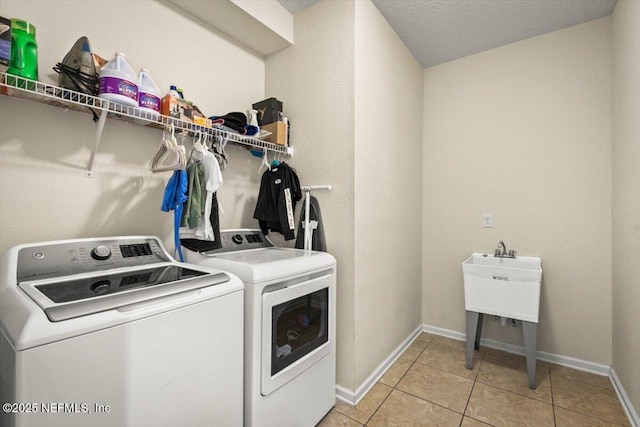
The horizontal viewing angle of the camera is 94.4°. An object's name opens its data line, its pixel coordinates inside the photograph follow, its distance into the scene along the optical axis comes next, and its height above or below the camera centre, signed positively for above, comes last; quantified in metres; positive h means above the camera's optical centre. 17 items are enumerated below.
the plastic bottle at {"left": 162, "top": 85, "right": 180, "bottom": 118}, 1.57 +0.57
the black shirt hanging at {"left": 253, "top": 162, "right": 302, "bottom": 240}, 1.98 +0.10
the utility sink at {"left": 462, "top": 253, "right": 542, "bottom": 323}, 2.05 -0.55
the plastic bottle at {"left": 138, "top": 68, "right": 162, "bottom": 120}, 1.42 +0.57
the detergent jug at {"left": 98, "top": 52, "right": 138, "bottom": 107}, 1.28 +0.57
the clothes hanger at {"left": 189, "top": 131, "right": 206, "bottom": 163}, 1.59 +0.33
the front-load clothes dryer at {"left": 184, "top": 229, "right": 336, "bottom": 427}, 1.32 -0.59
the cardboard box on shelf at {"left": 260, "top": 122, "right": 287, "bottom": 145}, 2.08 +0.57
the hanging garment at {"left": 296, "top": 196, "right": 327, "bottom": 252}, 2.01 -0.10
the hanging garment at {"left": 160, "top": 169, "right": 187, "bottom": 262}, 1.47 +0.09
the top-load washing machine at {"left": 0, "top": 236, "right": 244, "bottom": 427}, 0.74 -0.37
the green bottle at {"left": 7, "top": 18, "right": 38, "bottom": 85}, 1.11 +0.62
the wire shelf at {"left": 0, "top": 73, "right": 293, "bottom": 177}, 1.12 +0.48
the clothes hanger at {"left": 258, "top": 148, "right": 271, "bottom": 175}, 2.05 +0.36
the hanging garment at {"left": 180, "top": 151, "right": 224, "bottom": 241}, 1.54 +0.10
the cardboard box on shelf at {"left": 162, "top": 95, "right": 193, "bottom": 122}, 1.57 +0.57
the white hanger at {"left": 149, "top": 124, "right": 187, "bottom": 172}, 1.47 +0.31
